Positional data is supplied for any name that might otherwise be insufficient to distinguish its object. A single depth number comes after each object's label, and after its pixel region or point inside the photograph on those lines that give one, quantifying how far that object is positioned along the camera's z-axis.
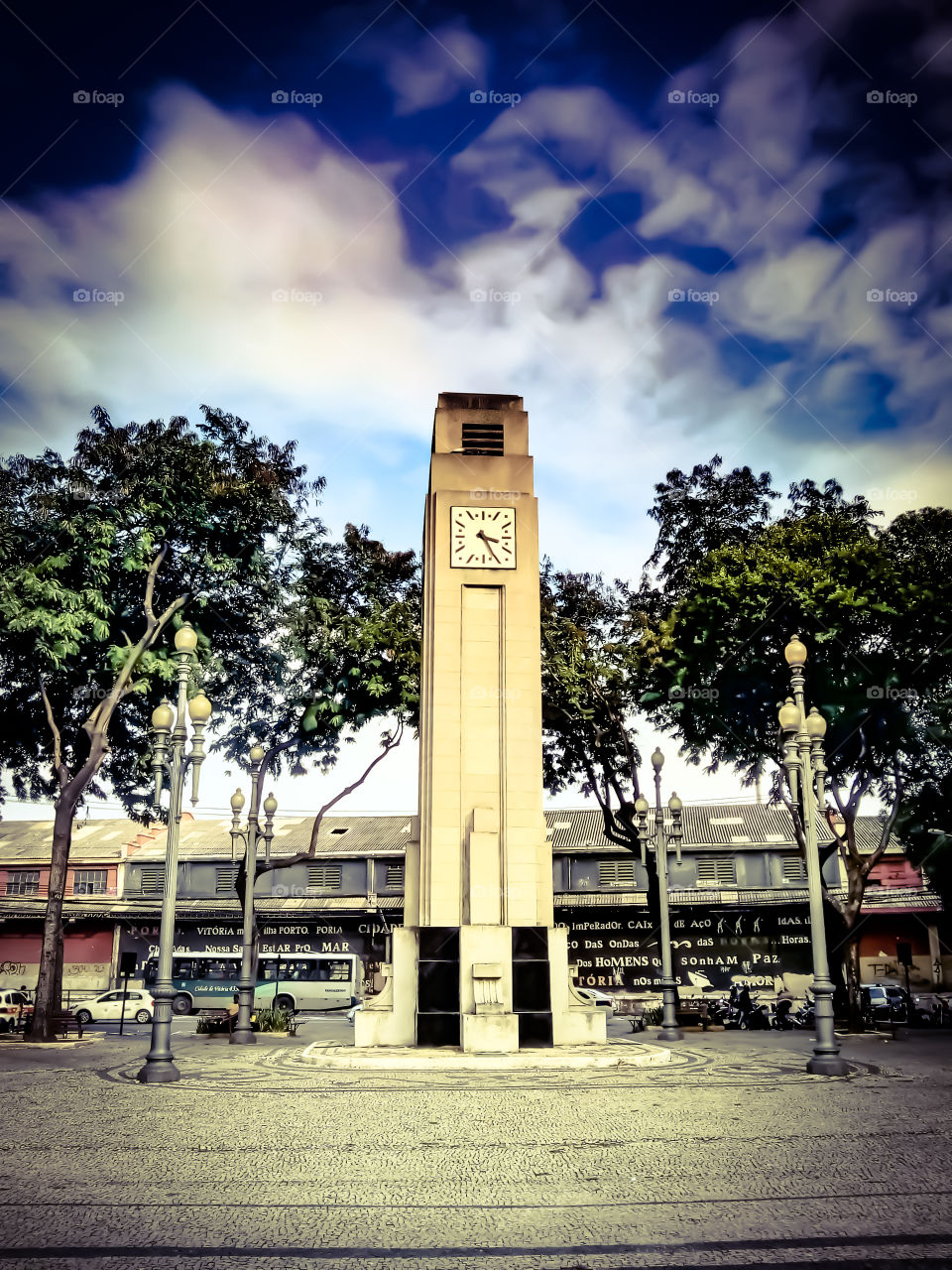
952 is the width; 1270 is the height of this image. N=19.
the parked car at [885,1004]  31.00
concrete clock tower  21.08
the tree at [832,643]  25.64
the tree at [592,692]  29.72
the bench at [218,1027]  28.95
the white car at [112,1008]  40.12
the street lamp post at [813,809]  16.03
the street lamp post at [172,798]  15.37
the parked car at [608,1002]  41.06
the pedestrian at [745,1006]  30.14
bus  43.50
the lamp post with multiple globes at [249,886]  25.27
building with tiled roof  46.62
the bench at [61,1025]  25.70
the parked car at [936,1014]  31.25
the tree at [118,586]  25.59
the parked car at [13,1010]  32.94
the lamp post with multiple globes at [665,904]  24.11
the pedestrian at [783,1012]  30.22
